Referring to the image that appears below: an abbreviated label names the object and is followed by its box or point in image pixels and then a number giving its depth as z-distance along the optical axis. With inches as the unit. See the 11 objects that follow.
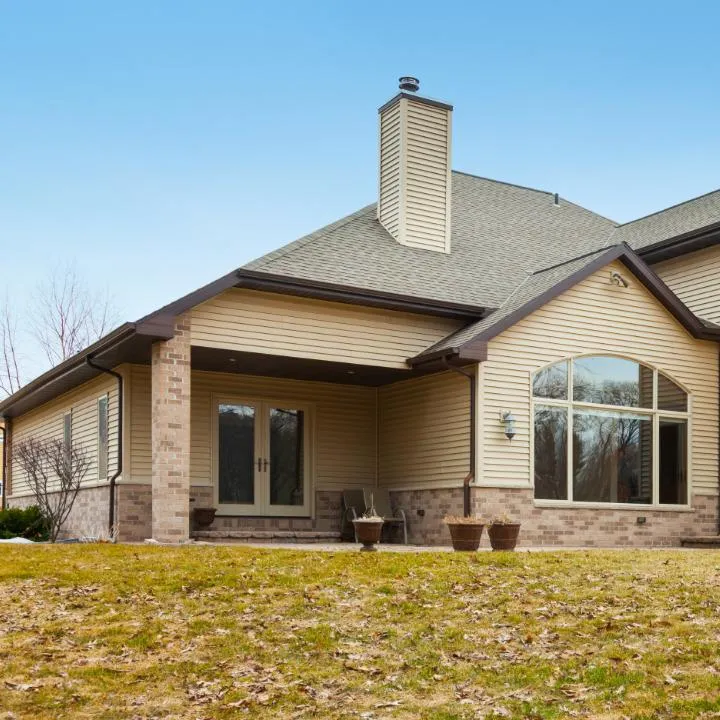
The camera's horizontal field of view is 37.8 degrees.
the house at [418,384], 590.6
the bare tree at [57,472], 695.7
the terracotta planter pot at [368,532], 505.4
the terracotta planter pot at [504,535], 520.1
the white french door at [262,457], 673.6
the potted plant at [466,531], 513.7
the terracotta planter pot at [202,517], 644.7
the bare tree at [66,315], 1384.1
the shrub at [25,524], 737.0
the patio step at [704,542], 634.2
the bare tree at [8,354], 1374.3
